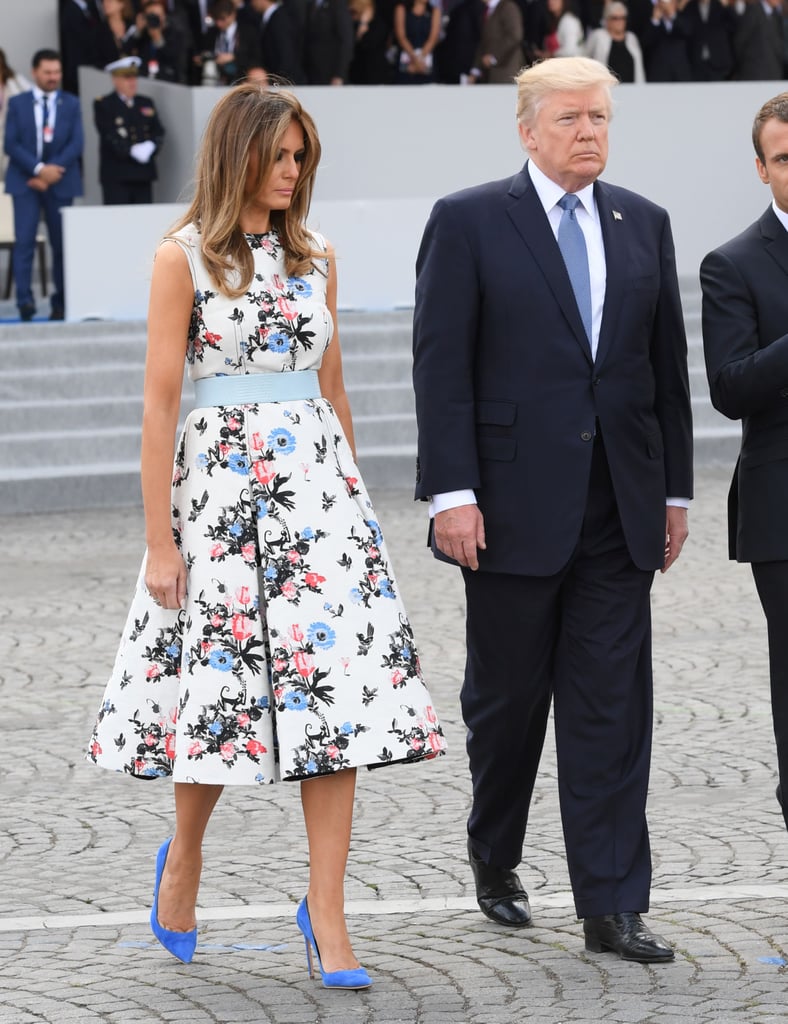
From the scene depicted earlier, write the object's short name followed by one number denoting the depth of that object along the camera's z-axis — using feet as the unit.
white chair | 60.80
